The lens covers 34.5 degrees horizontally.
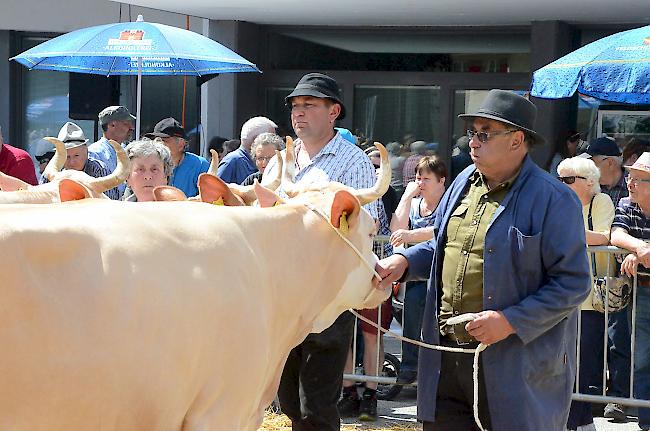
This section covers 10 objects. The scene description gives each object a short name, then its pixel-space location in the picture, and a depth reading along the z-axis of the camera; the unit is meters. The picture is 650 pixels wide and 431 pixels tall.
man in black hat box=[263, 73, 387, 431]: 5.64
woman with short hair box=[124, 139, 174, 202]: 6.89
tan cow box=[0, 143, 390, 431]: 3.24
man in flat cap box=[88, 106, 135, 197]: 10.82
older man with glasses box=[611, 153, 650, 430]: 7.36
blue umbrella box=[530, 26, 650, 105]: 7.83
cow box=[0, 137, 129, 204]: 5.68
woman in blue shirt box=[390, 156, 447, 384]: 8.23
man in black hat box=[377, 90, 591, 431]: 4.61
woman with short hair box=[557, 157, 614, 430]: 7.72
